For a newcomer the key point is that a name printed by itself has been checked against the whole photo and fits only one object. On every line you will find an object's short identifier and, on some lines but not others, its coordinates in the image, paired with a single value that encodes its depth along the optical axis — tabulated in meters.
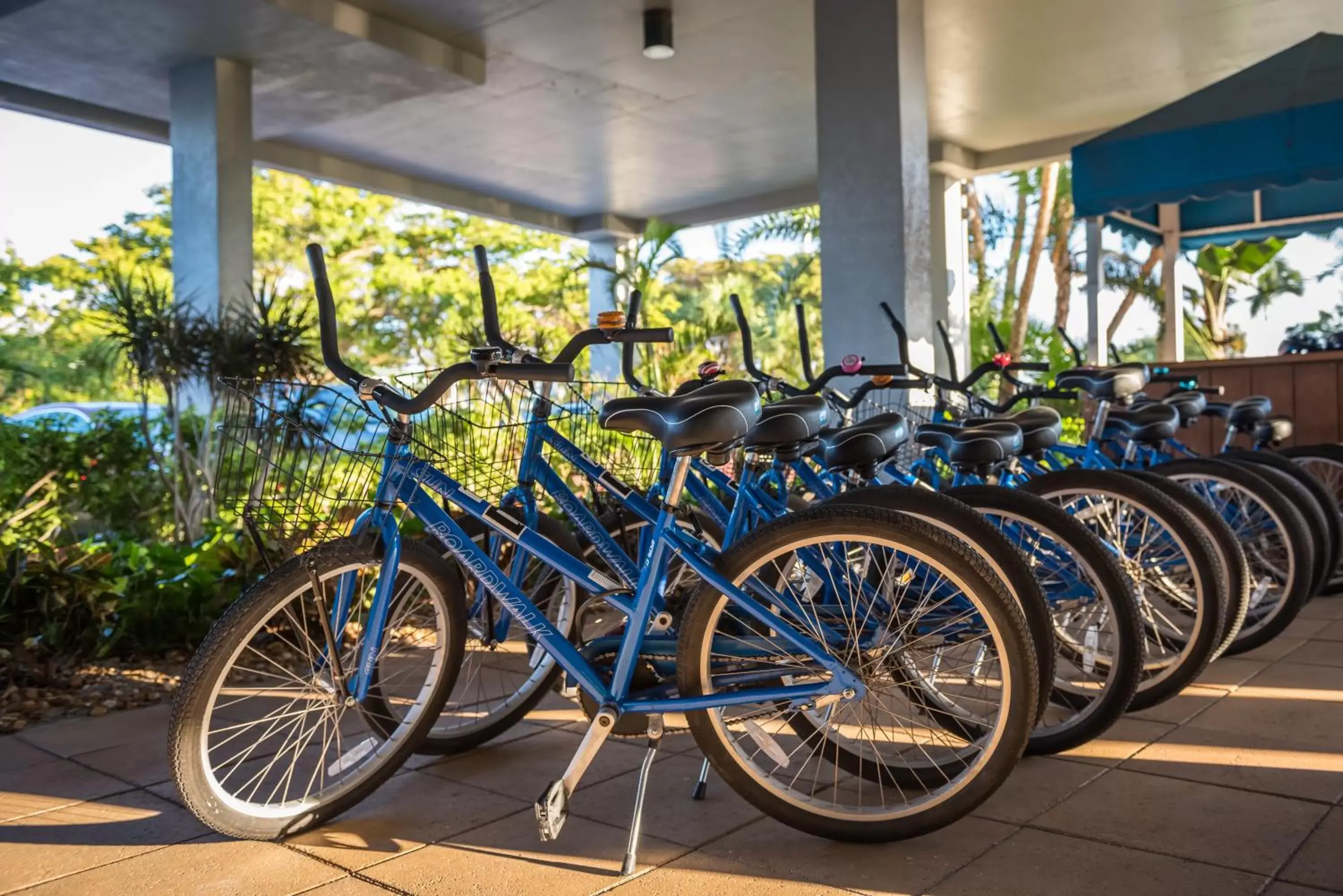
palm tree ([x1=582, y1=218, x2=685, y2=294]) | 12.41
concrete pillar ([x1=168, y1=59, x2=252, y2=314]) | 8.34
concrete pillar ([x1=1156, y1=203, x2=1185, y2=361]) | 9.13
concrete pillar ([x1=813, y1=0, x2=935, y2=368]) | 6.41
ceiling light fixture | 7.74
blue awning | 5.89
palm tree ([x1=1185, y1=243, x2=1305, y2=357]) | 14.66
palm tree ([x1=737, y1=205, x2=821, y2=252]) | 17.70
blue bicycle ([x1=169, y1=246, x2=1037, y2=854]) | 2.22
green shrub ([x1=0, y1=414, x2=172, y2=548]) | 6.38
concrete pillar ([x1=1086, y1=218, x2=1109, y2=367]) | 9.41
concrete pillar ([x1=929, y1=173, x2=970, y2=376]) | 11.68
